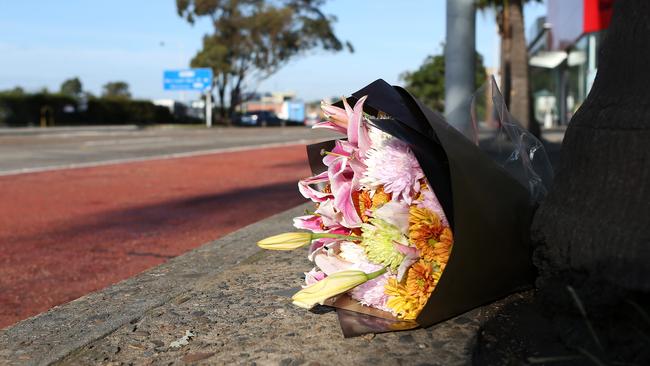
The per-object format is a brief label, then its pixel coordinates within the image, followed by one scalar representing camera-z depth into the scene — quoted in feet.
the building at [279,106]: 256.15
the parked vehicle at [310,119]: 218.89
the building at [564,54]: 63.21
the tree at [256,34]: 170.30
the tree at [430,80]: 189.06
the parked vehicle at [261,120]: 191.31
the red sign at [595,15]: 57.21
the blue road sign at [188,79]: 184.65
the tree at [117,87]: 345.92
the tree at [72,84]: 389.31
